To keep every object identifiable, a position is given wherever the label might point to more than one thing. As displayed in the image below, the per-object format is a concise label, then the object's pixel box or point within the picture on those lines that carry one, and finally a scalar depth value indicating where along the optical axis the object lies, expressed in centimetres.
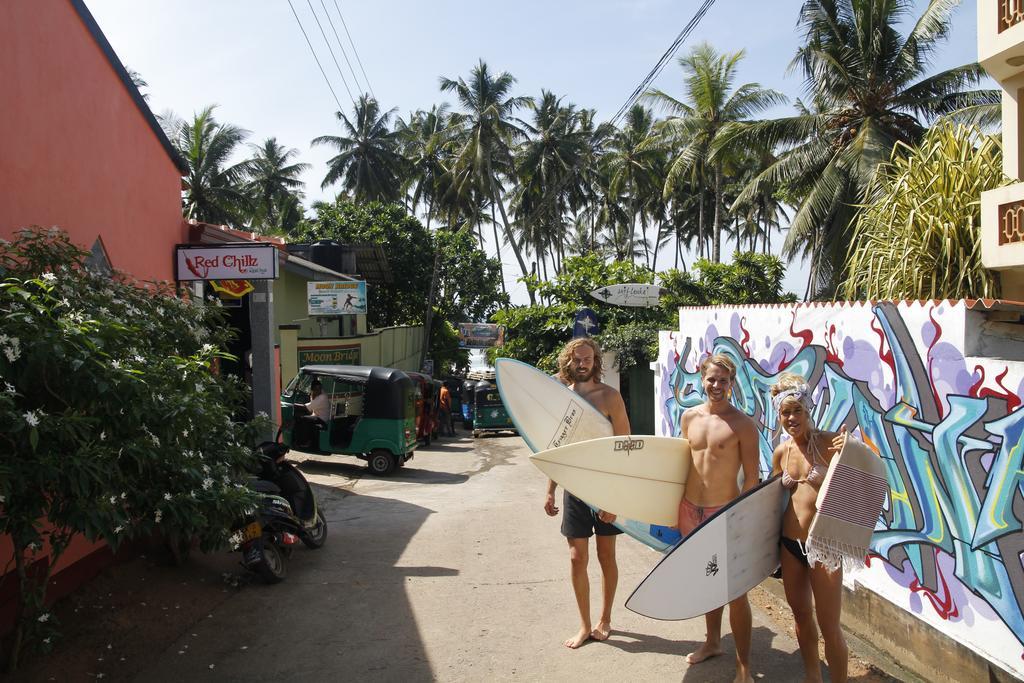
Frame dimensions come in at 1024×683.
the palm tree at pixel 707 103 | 3203
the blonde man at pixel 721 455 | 436
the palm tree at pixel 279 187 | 4769
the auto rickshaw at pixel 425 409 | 1754
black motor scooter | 637
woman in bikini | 396
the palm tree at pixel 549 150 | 4097
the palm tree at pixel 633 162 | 4456
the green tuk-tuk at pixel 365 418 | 1416
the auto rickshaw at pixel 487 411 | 2342
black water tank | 2800
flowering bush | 346
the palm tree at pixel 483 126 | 3841
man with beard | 507
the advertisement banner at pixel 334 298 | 2281
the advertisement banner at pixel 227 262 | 905
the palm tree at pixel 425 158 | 4469
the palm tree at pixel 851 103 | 2077
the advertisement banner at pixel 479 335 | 3528
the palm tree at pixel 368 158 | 4516
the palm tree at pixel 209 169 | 3566
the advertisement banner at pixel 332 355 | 2231
